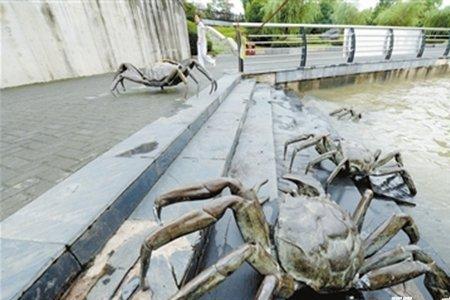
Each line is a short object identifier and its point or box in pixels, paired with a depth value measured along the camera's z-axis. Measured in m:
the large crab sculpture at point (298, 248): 1.32
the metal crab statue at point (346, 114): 6.71
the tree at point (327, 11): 34.02
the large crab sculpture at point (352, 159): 3.30
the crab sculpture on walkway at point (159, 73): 5.39
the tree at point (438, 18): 27.90
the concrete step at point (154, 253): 1.39
